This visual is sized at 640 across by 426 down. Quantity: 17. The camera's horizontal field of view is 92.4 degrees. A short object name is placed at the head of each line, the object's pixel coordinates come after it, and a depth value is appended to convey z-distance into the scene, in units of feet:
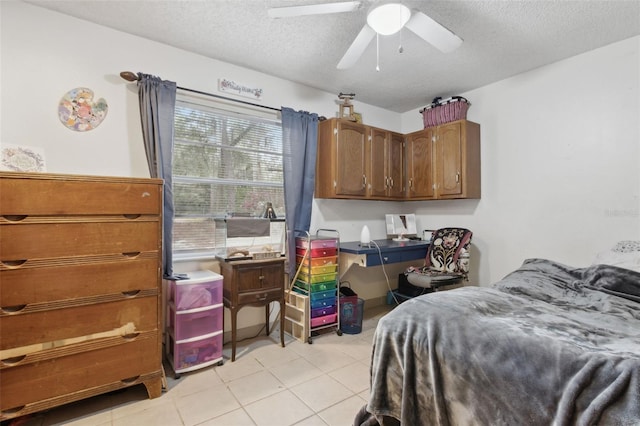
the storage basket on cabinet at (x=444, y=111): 11.12
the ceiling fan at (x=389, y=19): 5.60
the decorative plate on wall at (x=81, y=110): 7.12
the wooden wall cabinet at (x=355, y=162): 10.53
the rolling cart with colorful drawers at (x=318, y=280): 9.37
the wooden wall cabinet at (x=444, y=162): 10.76
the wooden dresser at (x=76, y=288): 5.22
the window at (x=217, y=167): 8.73
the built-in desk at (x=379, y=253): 9.75
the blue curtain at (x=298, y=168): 9.95
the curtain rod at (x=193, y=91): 7.56
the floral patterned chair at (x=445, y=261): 10.03
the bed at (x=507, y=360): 2.92
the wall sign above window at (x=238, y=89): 9.22
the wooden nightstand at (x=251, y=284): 8.10
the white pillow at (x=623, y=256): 6.46
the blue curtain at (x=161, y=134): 7.74
